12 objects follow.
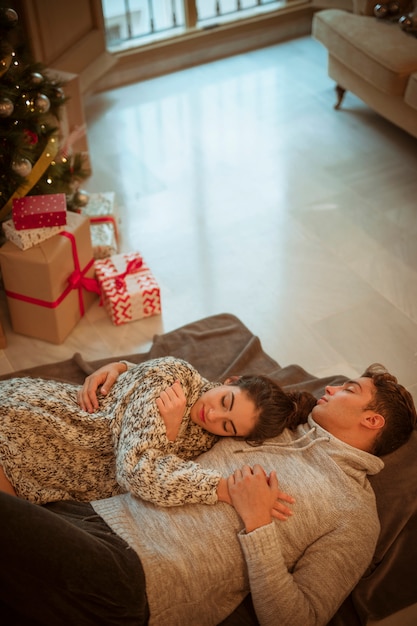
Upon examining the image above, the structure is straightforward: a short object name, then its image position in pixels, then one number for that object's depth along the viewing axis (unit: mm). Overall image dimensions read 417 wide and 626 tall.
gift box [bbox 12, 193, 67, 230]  2477
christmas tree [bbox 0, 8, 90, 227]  2451
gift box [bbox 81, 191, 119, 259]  2949
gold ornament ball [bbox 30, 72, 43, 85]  2592
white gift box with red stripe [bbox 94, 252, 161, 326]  2736
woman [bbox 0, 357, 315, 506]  1792
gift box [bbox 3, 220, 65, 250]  2477
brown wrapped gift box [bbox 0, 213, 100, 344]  2492
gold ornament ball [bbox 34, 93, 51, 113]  2568
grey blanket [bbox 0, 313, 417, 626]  1894
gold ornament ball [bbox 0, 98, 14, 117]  2387
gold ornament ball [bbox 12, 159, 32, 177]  2482
